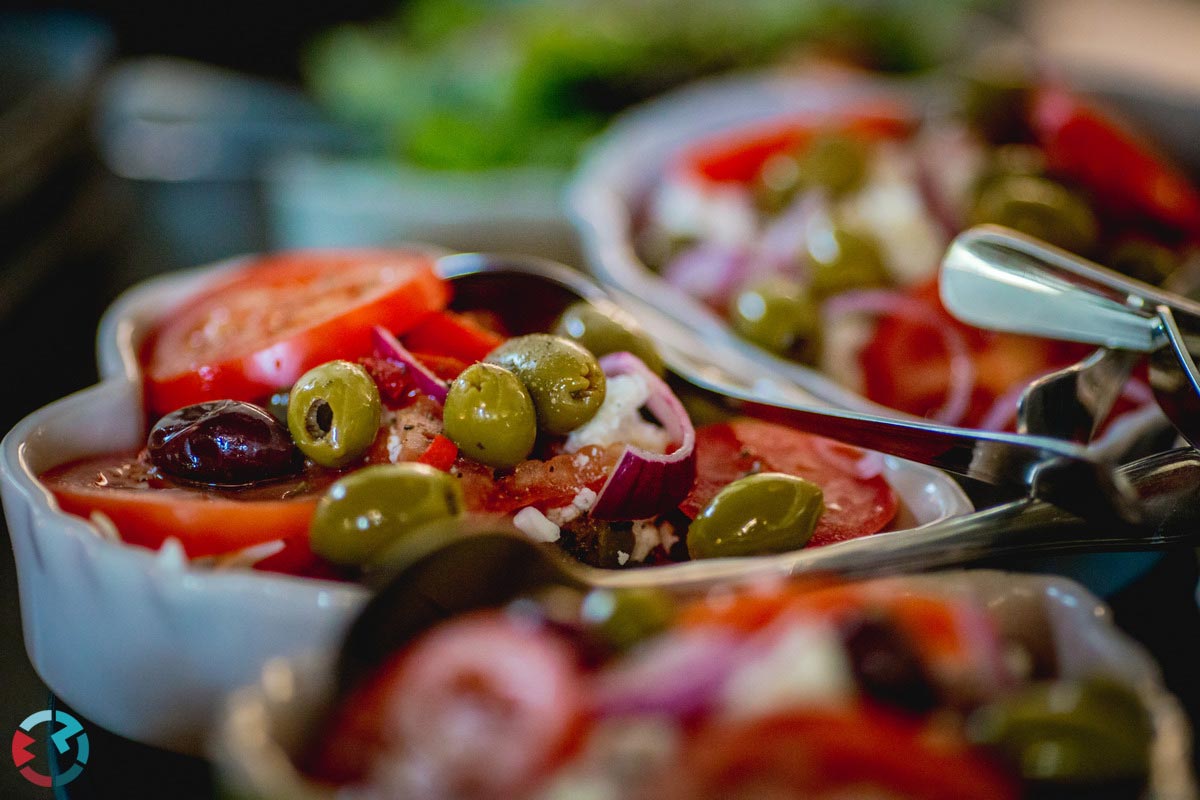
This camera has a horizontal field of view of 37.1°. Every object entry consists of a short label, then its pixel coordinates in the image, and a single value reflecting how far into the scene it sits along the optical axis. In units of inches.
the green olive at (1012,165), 18.1
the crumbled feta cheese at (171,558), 10.9
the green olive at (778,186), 18.7
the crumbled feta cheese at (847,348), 16.2
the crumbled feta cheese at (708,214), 18.5
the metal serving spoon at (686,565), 10.5
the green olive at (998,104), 20.2
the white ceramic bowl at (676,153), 15.2
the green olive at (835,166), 18.6
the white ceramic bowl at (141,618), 10.8
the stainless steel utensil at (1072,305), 13.0
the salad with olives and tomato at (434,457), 11.6
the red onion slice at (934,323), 15.6
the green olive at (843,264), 16.7
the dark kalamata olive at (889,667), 9.6
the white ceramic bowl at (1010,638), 9.5
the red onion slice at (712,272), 17.3
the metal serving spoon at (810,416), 11.5
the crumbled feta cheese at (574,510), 12.2
